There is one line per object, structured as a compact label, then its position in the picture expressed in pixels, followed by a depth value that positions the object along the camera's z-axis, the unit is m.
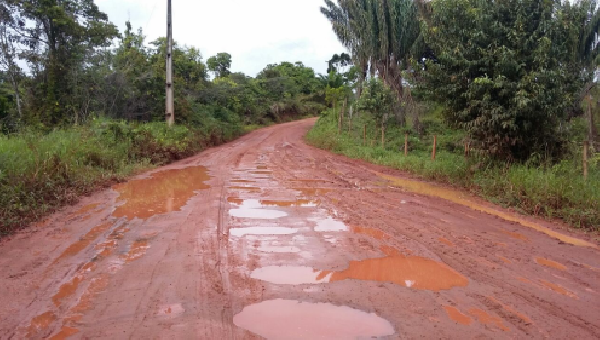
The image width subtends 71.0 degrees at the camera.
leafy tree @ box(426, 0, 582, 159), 9.24
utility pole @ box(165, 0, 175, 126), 18.28
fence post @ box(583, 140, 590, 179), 8.59
